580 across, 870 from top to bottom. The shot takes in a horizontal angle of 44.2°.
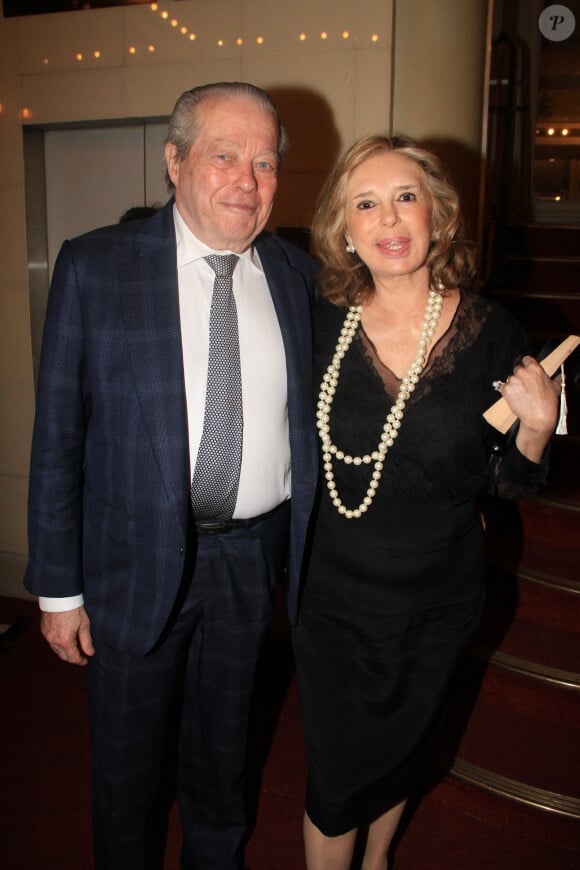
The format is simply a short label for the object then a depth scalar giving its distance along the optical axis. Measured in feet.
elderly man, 4.97
